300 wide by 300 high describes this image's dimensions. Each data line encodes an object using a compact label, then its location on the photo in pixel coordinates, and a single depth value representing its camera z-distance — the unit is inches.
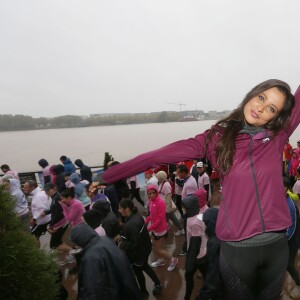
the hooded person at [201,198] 153.9
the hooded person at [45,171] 322.3
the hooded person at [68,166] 297.4
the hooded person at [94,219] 144.3
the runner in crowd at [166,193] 215.9
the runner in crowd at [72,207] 180.7
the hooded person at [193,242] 123.7
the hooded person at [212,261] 103.6
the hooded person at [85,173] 293.7
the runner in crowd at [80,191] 223.9
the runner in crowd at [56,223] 191.6
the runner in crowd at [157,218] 174.9
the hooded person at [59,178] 266.9
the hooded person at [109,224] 127.6
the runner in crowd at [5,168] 289.8
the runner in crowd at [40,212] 197.3
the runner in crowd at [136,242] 137.4
